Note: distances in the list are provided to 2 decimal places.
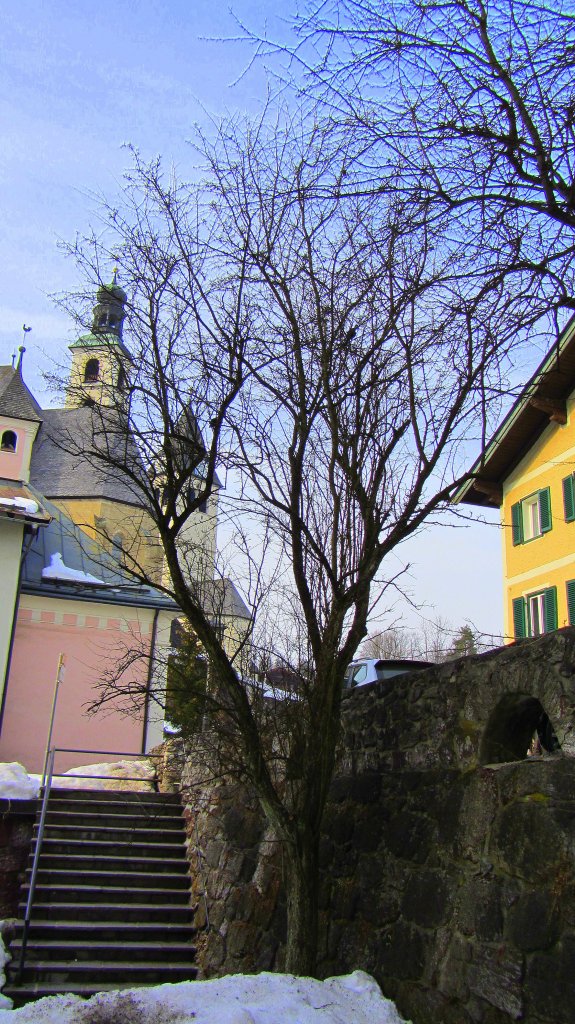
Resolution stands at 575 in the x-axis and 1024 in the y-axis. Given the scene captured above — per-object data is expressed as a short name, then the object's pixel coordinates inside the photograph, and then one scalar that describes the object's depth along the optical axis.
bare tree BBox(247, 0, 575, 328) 3.67
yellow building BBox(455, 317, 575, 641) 18.42
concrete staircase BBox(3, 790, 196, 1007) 8.09
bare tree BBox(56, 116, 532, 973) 5.50
